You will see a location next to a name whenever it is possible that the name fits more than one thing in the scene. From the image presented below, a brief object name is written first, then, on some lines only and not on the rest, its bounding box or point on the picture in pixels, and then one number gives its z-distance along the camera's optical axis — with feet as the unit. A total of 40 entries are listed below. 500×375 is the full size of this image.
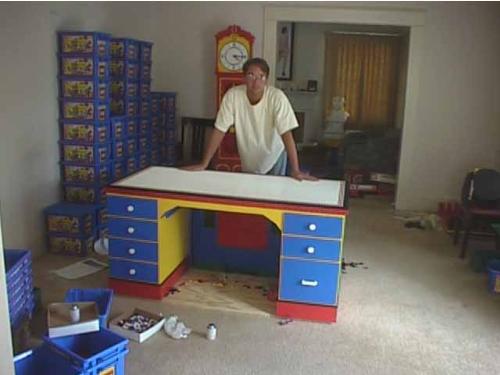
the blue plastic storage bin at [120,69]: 13.97
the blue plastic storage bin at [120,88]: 14.05
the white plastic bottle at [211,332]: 8.79
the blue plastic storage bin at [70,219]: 12.10
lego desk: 9.16
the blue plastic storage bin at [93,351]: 6.56
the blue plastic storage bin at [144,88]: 14.92
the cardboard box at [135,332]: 8.65
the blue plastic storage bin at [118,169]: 13.62
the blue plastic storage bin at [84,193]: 12.92
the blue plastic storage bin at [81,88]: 12.44
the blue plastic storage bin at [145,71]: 14.85
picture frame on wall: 22.67
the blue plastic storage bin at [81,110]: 12.55
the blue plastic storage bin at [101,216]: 12.67
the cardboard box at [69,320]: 7.14
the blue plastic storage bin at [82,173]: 12.87
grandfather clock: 16.21
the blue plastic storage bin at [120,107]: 14.14
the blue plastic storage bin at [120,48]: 13.88
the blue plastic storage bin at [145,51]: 14.78
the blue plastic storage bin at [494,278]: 10.85
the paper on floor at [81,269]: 11.15
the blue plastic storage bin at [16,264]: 8.12
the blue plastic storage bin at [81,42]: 12.25
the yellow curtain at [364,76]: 22.89
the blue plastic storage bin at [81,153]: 12.75
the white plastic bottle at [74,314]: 7.37
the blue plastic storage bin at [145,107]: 15.02
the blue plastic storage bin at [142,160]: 15.14
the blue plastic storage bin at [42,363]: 6.68
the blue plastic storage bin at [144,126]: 15.11
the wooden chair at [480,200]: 13.00
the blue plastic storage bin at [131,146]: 14.28
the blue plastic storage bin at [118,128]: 13.35
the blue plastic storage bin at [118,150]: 13.46
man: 10.60
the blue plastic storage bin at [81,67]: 12.34
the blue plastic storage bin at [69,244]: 12.21
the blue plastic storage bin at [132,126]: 14.33
